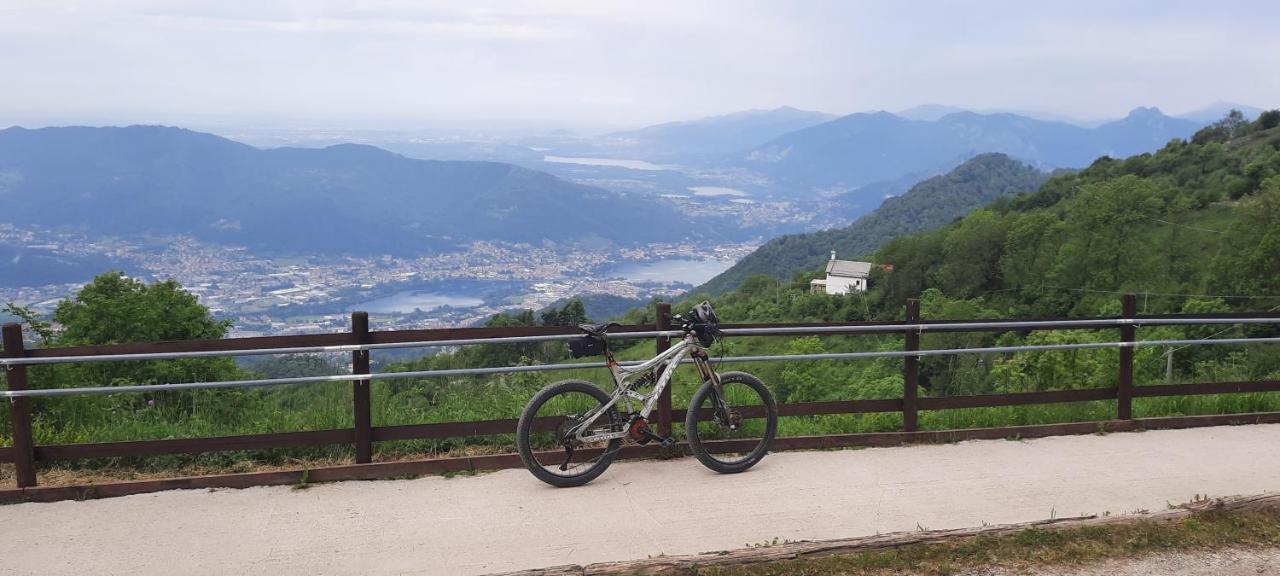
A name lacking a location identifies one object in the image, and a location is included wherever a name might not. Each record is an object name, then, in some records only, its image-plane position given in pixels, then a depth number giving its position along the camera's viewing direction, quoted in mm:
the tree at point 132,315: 16344
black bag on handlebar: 6211
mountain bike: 6020
